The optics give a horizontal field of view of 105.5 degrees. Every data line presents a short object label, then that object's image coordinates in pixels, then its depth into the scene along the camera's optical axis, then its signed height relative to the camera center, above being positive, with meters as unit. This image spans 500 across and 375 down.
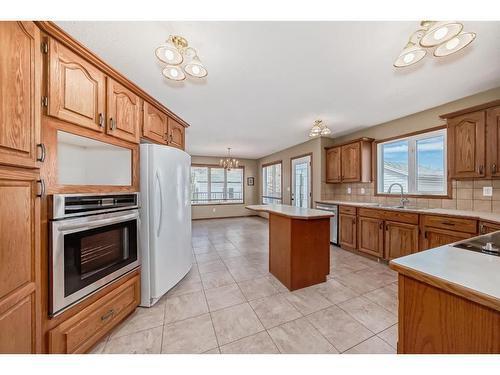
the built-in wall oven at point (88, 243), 1.18 -0.42
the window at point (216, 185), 7.03 +0.06
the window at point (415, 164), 2.90 +0.38
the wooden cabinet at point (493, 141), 2.07 +0.50
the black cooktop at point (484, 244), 0.98 -0.34
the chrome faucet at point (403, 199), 3.16 -0.22
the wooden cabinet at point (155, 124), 2.03 +0.72
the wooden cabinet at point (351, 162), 3.72 +0.50
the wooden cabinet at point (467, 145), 2.19 +0.50
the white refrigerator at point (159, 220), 1.90 -0.36
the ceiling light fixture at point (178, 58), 1.37 +0.98
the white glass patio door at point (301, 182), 5.01 +0.13
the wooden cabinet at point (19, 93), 0.86 +0.46
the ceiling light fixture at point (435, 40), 1.14 +0.95
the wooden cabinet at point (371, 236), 2.98 -0.82
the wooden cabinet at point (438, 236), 2.17 -0.61
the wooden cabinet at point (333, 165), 4.16 +0.48
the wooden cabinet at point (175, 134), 2.51 +0.74
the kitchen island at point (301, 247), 2.23 -0.74
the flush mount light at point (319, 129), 2.81 +0.85
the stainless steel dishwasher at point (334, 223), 3.79 -0.75
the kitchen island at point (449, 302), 0.64 -0.45
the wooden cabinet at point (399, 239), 2.58 -0.76
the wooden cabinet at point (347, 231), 3.44 -0.84
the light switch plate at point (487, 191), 2.38 -0.06
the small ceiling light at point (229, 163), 5.94 +0.75
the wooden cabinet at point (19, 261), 0.86 -0.37
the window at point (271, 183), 6.62 +0.12
